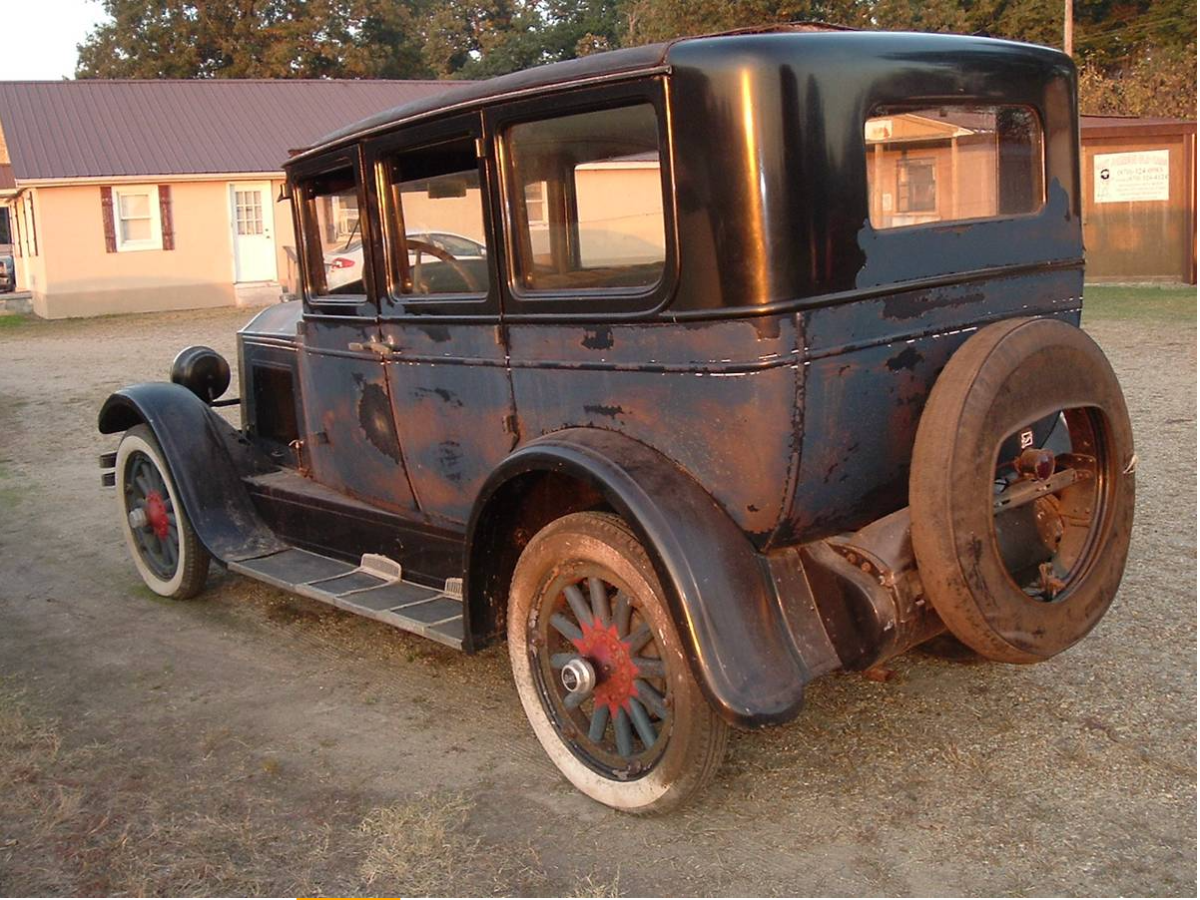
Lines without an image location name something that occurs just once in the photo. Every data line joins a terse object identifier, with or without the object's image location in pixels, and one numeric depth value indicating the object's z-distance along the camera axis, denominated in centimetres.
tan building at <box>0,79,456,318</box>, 2197
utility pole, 2180
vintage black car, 299
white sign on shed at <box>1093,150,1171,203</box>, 1688
